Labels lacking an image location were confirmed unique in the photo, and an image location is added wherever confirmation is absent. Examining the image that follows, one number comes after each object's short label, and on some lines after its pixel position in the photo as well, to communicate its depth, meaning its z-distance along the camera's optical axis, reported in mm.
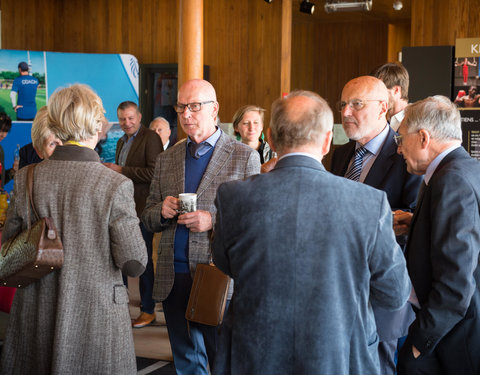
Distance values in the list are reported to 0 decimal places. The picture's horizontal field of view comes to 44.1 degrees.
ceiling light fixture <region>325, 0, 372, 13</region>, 9328
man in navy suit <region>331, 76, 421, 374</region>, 2686
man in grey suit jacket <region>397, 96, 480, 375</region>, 2105
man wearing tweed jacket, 2930
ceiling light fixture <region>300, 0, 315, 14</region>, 8977
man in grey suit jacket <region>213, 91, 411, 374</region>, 1703
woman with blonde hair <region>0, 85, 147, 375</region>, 2221
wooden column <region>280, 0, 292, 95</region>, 9273
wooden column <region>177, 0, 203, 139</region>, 5109
